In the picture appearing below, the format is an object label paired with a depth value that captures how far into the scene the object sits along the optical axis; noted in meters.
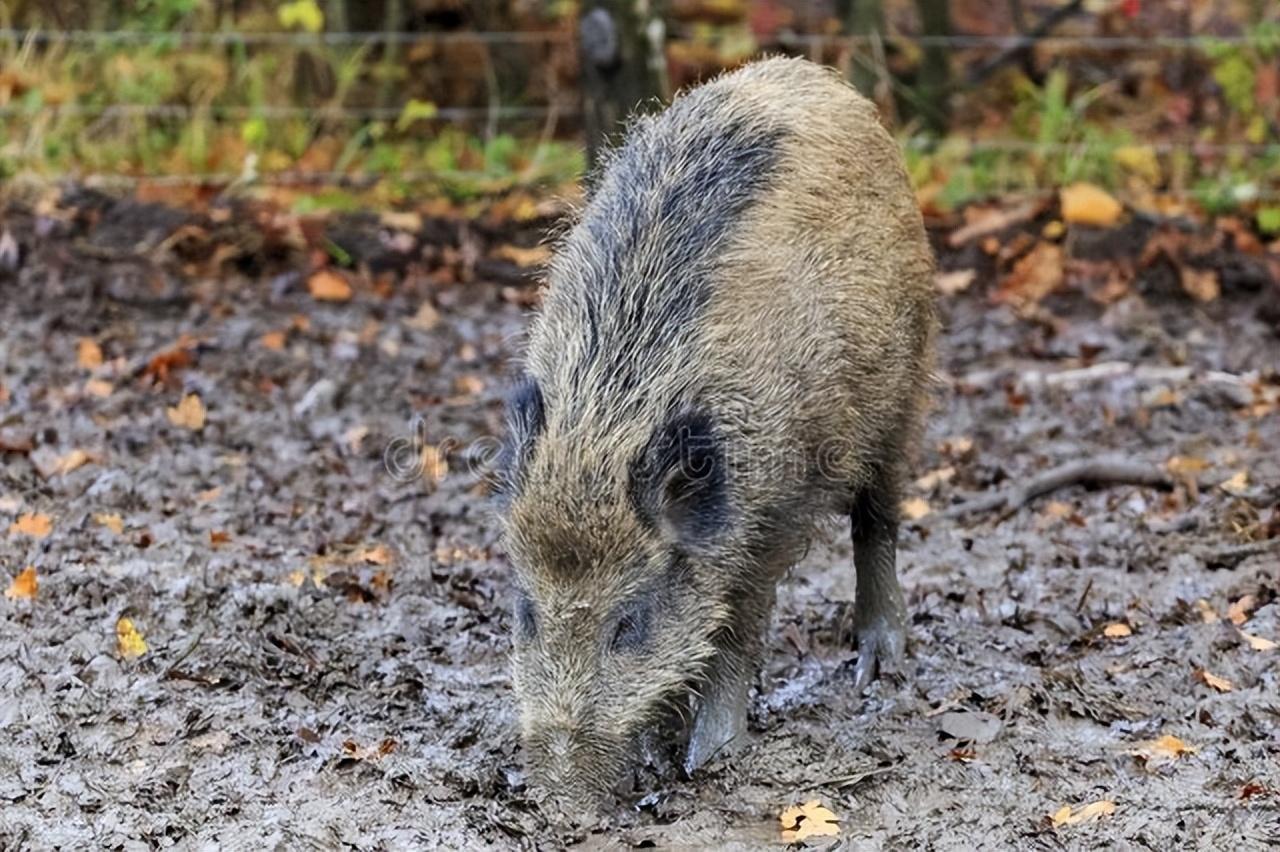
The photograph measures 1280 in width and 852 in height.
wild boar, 7.94
